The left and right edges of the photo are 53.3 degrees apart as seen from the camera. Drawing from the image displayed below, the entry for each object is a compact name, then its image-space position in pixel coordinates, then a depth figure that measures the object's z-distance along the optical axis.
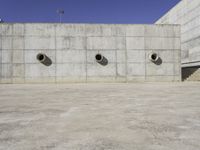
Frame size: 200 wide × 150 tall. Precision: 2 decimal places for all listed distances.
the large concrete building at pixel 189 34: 23.31
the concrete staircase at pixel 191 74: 19.58
